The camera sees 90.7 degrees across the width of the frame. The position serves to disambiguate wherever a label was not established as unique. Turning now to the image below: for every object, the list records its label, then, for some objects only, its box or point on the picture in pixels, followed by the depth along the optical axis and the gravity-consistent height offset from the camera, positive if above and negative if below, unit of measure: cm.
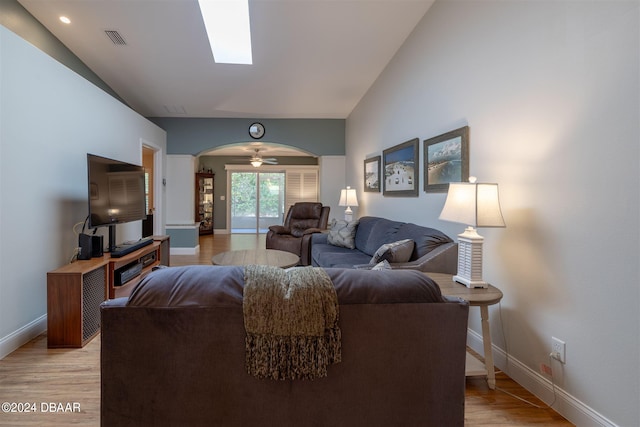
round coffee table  304 -56
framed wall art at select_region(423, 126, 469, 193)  254 +40
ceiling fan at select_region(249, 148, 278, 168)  773 +107
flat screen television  286 +12
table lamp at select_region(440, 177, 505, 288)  187 -7
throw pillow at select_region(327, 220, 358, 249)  416 -41
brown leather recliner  484 -43
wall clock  625 +148
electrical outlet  168 -78
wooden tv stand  237 -76
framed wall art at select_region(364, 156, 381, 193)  464 +47
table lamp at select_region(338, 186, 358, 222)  537 +9
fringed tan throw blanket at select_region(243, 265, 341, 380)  110 -43
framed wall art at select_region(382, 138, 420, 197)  343 +42
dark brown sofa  112 -57
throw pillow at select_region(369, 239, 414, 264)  253 -39
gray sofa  246 -41
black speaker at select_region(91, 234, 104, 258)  291 -40
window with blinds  942 +54
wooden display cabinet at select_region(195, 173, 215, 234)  884 +7
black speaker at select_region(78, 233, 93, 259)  282 -39
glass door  955 +14
